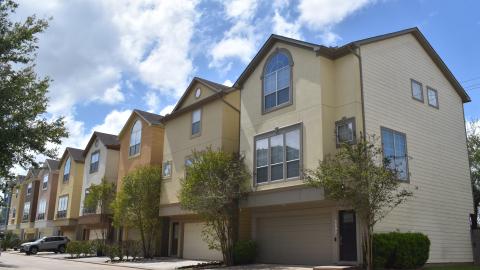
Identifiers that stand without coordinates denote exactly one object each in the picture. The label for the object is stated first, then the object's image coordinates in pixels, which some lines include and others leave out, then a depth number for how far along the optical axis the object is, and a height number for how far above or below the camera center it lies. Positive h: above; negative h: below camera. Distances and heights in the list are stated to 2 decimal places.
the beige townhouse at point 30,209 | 60.93 +4.88
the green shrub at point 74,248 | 36.84 +0.18
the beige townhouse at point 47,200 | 54.62 +5.51
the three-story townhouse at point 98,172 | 41.44 +6.71
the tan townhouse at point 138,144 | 34.78 +7.64
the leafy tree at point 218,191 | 23.62 +2.89
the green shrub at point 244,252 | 23.80 +0.07
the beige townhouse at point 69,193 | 48.22 +5.58
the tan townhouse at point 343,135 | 20.91 +5.23
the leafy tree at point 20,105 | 16.52 +4.79
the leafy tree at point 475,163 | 33.91 +6.23
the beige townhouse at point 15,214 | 66.44 +4.71
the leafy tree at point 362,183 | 17.53 +2.53
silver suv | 44.12 +0.45
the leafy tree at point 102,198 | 39.66 +4.13
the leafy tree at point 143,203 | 31.45 +3.00
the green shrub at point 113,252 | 30.83 -0.04
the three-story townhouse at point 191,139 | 27.75 +6.43
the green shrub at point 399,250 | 18.66 +0.21
